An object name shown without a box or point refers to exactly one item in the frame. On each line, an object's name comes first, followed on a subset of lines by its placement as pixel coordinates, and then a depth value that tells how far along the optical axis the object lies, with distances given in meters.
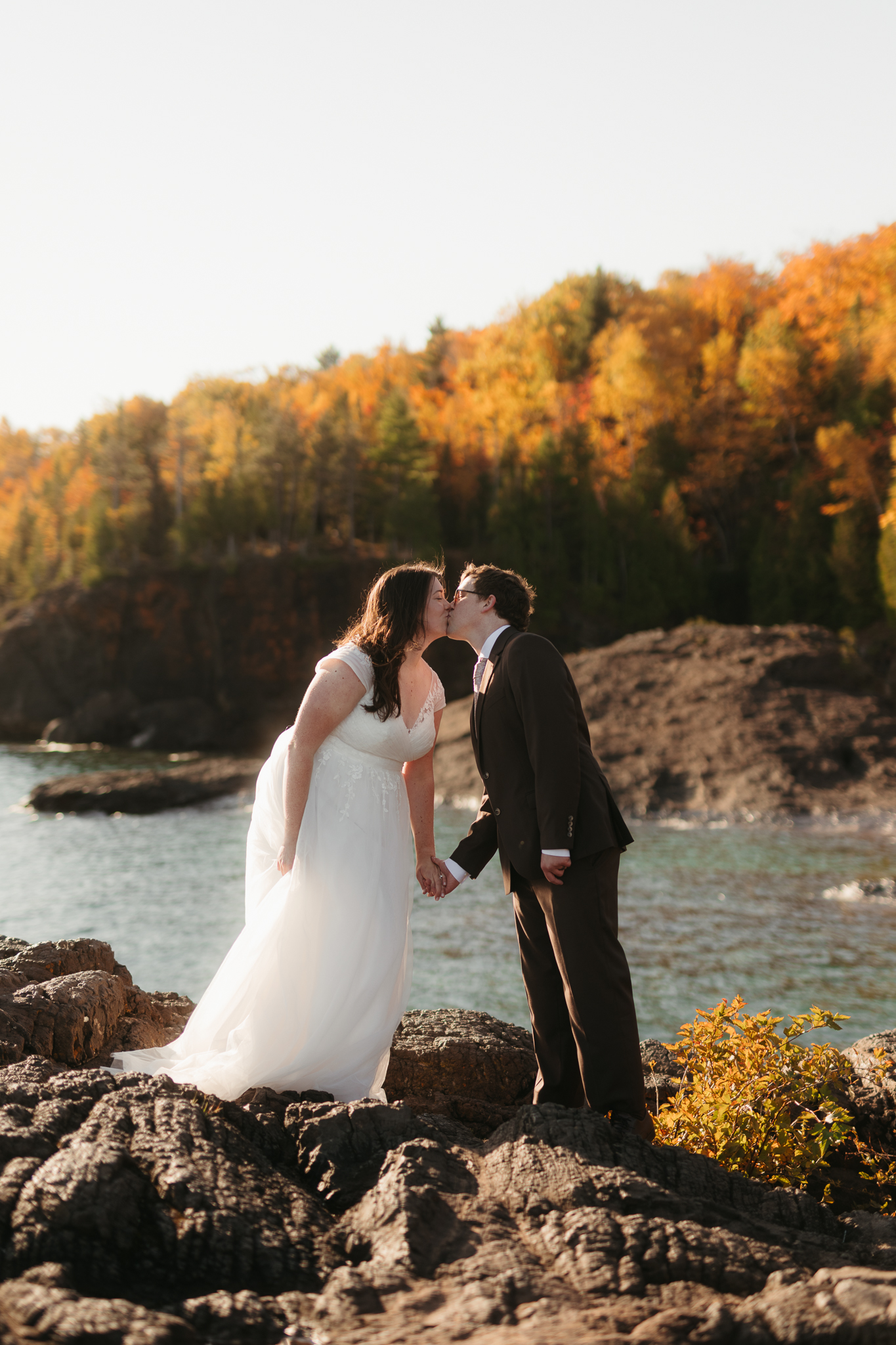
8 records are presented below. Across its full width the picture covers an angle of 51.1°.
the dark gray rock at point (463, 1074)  4.58
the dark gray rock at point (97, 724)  43.91
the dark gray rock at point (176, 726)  42.19
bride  4.07
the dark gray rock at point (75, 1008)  4.09
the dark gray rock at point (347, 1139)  2.90
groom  3.85
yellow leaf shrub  3.57
